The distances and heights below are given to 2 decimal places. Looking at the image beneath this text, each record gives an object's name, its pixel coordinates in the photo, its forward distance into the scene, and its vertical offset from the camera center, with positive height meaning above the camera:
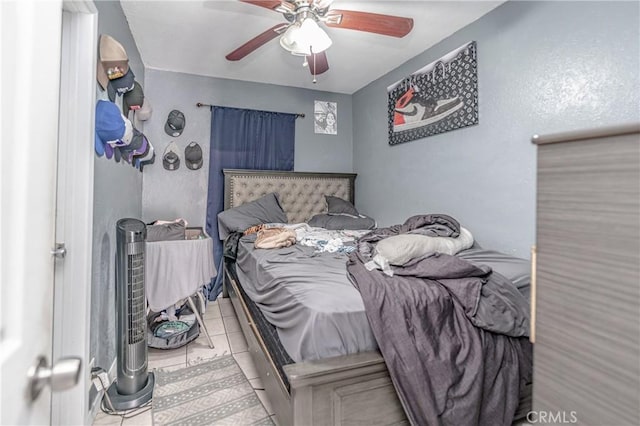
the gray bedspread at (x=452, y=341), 1.23 -0.53
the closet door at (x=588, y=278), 0.47 -0.10
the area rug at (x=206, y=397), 1.62 -1.07
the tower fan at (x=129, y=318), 1.72 -0.60
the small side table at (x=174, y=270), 2.18 -0.42
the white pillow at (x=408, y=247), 1.71 -0.17
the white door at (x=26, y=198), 0.41 +0.02
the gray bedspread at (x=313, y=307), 1.27 -0.42
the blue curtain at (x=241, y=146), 3.60 +0.85
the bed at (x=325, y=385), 1.17 -0.71
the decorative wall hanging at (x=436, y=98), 2.55 +1.14
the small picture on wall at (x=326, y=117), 4.09 +1.34
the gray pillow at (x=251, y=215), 3.29 +0.00
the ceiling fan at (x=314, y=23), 1.80 +1.24
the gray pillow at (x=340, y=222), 3.43 -0.06
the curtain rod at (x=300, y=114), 3.93 +1.32
